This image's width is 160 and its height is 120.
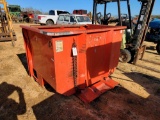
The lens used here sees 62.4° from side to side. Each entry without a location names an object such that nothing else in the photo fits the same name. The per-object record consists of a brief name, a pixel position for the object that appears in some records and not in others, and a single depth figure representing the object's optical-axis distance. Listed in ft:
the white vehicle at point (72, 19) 31.02
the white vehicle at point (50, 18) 50.31
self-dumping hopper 7.54
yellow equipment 21.93
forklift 13.88
